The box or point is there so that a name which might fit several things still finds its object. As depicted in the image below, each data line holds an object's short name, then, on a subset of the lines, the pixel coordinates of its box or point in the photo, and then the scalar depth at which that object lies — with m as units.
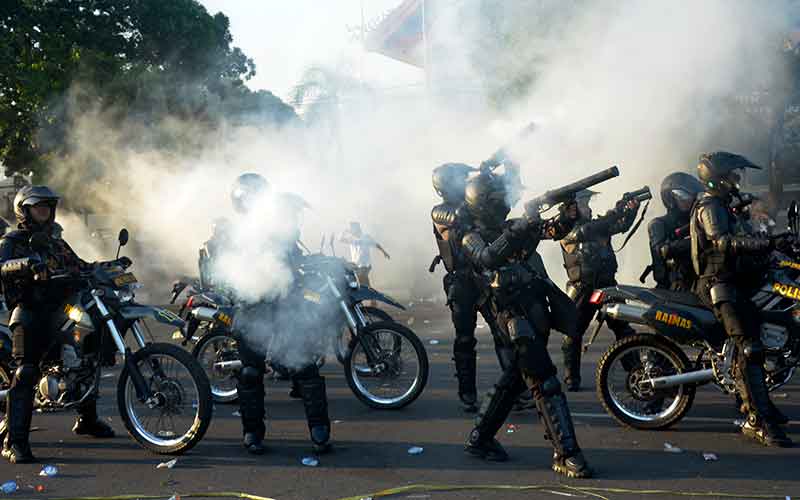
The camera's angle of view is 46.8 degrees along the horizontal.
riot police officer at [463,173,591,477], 5.38
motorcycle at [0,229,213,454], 6.08
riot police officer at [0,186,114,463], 6.11
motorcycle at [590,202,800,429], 6.21
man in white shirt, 15.52
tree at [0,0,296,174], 16.77
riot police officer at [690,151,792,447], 5.92
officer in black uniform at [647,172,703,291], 7.23
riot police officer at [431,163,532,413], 7.26
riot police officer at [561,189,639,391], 7.94
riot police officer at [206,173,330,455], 6.17
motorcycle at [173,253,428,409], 7.32
